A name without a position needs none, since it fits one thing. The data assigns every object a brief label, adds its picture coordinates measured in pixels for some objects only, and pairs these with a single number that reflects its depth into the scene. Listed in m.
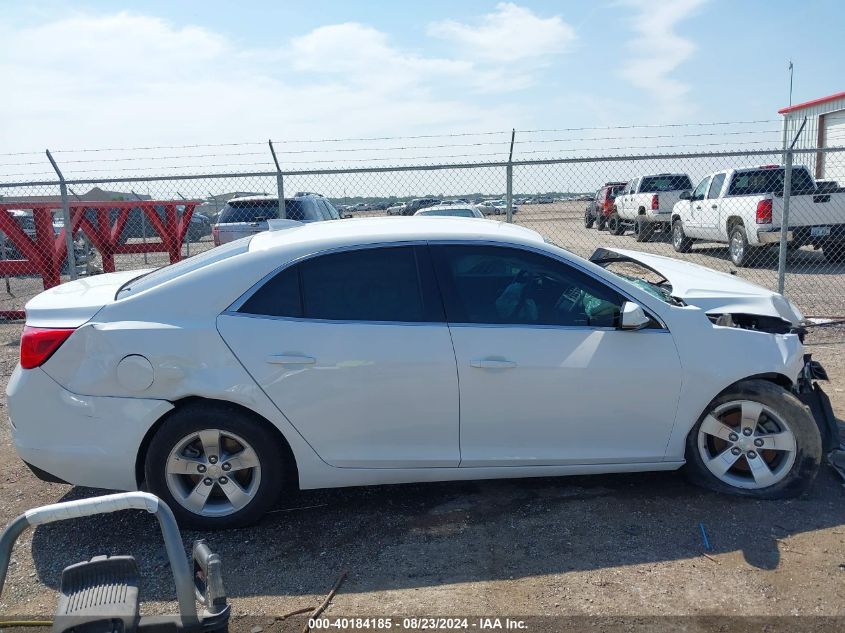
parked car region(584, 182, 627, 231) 25.17
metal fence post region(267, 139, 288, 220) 7.80
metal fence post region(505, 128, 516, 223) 8.09
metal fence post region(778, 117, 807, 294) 8.00
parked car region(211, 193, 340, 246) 11.87
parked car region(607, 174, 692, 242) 19.69
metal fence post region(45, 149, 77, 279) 8.20
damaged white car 3.70
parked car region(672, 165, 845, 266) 13.39
